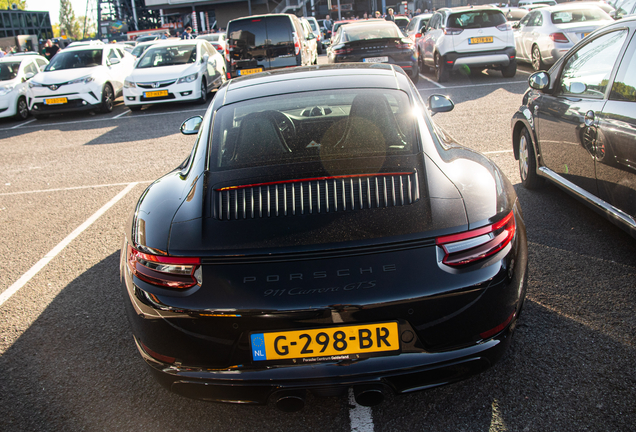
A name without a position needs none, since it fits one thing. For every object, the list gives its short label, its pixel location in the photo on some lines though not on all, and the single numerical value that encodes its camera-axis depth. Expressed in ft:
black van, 41.34
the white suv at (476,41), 41.24
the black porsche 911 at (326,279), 6.53
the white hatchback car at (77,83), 42.39
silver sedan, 38.91
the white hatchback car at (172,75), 40.86
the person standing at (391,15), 94.55
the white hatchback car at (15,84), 43.50
